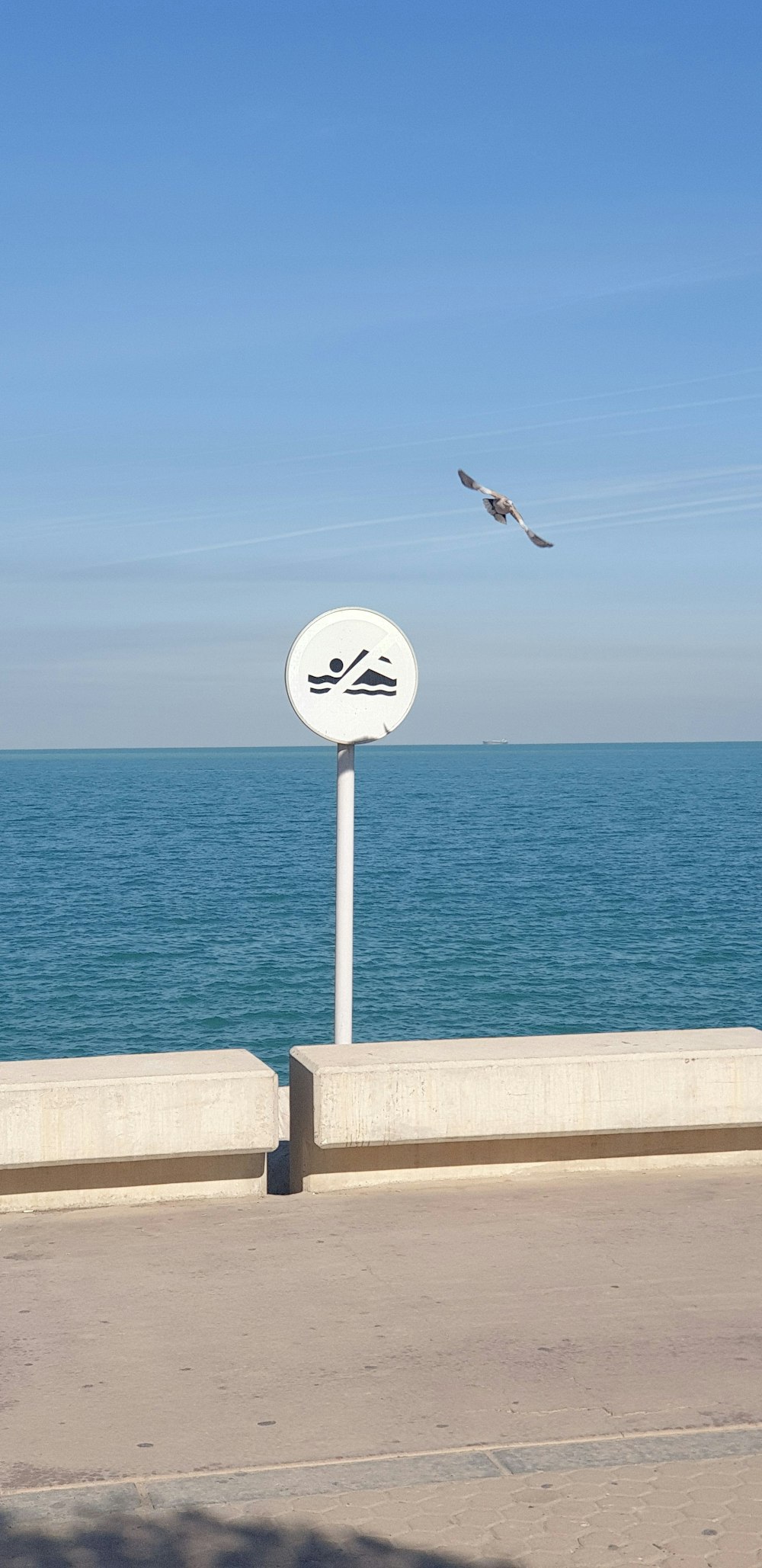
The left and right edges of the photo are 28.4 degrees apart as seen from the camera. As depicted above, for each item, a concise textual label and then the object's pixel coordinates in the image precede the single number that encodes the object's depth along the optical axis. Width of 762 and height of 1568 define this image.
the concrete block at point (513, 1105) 6.64
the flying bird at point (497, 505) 8.47
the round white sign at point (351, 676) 7.74
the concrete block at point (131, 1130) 6.38
